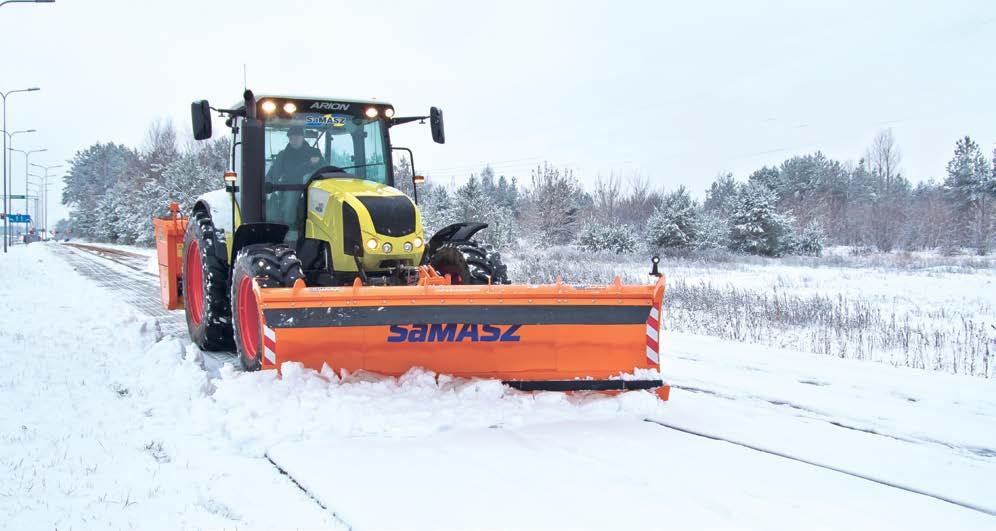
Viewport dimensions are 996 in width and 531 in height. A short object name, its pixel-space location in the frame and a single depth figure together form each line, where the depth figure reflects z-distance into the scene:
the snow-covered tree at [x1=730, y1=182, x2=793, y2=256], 30.55
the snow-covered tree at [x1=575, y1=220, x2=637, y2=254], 30.78
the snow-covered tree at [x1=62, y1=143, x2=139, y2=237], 77.56
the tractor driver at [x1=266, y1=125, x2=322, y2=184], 6.47
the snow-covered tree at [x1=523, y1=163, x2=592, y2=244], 37.97
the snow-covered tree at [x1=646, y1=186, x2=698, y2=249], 28.98
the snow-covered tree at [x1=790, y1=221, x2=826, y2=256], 32.45
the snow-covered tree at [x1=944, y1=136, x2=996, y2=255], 39.41
